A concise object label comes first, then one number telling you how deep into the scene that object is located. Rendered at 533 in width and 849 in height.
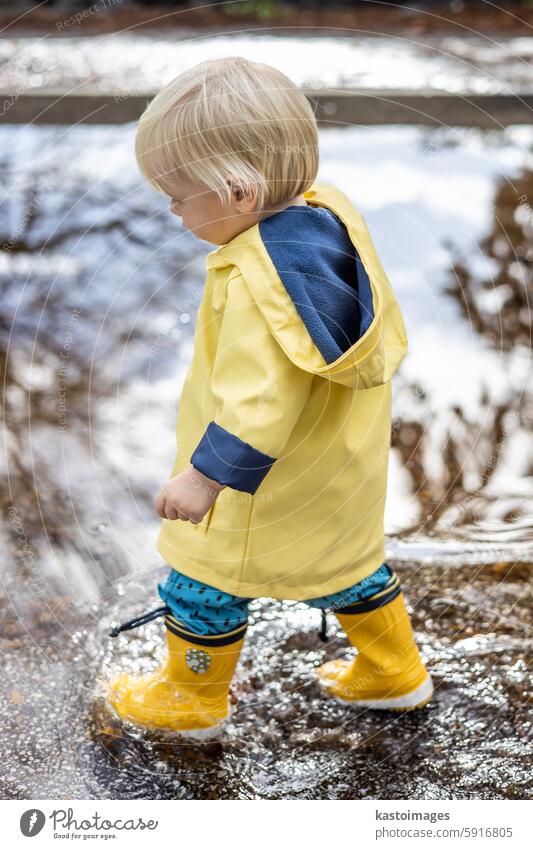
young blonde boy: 1.39
